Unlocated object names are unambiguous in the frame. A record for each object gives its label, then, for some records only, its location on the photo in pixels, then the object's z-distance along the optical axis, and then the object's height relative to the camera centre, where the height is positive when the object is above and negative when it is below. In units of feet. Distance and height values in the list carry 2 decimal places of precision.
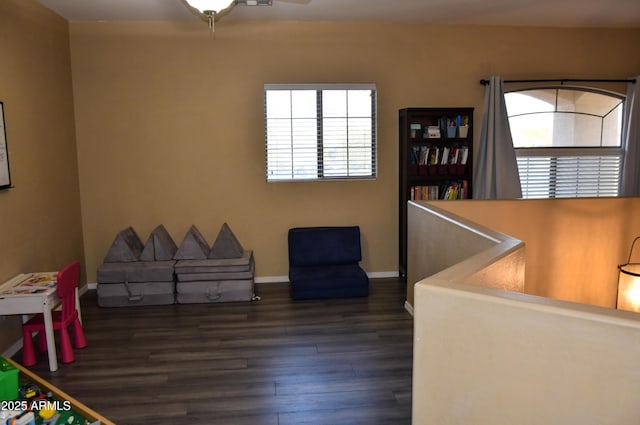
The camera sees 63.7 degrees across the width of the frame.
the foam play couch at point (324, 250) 17.35 -3.59
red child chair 11.75 -4.07
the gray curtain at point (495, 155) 17.94 -0.35
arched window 18.86 +0.16
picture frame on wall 12.16 -0.29
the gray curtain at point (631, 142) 18.56 +0.08
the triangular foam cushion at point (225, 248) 16.69 -3.28
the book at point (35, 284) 11.64 -3.20
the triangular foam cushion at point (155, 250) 16.57 -3.32
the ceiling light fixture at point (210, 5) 9.03 +2.48
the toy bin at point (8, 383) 8.50 -3.93
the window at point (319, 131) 17.07 +0.49
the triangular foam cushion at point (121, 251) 16.42 -3.32
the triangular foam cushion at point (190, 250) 16.57 -3.32
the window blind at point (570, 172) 19.10 -1.04
